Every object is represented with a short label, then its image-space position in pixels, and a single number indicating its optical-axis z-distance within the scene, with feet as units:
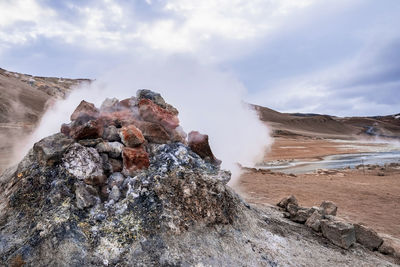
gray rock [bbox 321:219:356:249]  11.89
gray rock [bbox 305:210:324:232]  13.03
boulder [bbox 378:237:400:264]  12.40
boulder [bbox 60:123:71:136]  12.76
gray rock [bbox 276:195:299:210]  16.70
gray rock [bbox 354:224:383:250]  12.48
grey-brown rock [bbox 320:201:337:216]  15.33
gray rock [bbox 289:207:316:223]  14.02
